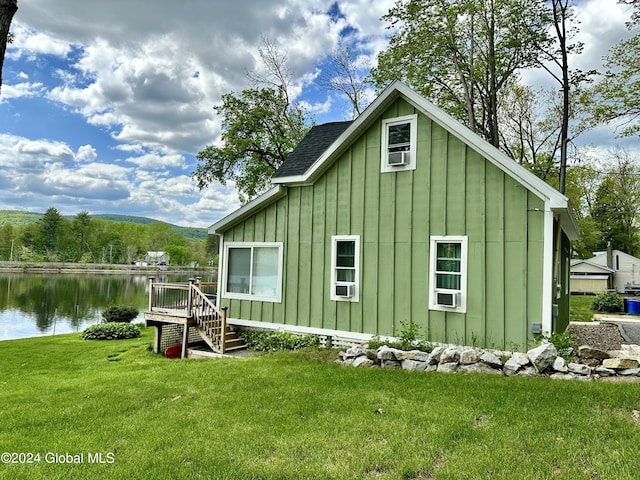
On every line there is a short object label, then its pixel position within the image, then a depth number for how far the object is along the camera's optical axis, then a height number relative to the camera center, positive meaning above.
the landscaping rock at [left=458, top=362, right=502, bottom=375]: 6.29 -1.75
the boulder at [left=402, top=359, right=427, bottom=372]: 6.77 -1.84
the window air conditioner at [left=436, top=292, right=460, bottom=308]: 7.42 -0.73
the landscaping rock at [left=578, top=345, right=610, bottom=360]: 6.27 -1.45
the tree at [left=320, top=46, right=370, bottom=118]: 22.05 +10.58
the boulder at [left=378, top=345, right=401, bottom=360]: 7.03 -1.70
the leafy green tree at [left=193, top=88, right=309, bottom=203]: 22.84 +7.04
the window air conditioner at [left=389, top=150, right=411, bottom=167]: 8.25 +2.22
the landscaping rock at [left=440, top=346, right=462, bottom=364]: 6.60 -1.61
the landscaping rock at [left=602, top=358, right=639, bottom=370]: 5.76 -1.47
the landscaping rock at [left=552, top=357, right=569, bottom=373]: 5.95 -1.57
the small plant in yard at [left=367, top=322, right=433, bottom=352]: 7.46 -1.60
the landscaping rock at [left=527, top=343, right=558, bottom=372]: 6.03 -1.47
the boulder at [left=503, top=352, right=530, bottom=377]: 6.13 -1.60
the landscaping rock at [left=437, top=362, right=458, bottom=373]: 6.49 -1.79
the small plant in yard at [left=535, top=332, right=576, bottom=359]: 6.44 -1.32
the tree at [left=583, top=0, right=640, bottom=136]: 15.65 +7.41
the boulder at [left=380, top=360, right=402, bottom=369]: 7.00 -1.87
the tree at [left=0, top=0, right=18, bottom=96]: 3.75 +2.31
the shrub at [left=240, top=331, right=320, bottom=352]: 9.01 -2.00
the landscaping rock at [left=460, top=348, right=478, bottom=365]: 6.44 -1.58
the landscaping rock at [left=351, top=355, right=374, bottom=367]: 7.13 -1.90
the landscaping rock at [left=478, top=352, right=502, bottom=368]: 6.31 -1.59
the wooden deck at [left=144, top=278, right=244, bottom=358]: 9.82 -1.64
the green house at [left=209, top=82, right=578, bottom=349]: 7.03 +0.46
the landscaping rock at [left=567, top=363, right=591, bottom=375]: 5.86 -1.59
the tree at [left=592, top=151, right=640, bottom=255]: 33.00 +5.83
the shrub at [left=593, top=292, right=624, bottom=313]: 18.56 -1.86
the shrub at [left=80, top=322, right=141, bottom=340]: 16.11 -3.28
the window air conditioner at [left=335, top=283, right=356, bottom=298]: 8.66 -0.68
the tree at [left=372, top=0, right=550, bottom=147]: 16.56 +9.76
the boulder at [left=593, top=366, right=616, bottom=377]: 5.83 -1.61
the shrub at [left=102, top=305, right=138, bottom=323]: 19.78 -3.09
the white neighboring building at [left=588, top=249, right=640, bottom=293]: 31.34 -0.18
